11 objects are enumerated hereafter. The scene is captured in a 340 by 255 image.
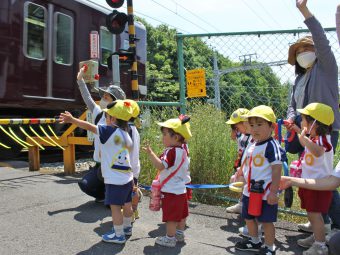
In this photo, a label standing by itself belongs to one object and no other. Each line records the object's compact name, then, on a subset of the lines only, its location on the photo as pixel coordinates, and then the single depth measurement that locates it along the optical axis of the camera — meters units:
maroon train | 6.95
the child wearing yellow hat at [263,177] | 3.05
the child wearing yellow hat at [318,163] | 3.14
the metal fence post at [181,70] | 5.17
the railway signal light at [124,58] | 6.27
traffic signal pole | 6.21
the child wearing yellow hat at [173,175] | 3.39
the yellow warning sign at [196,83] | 5.04
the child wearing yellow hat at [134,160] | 3.83
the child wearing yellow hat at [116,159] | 3.41
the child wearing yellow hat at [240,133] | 4.12
